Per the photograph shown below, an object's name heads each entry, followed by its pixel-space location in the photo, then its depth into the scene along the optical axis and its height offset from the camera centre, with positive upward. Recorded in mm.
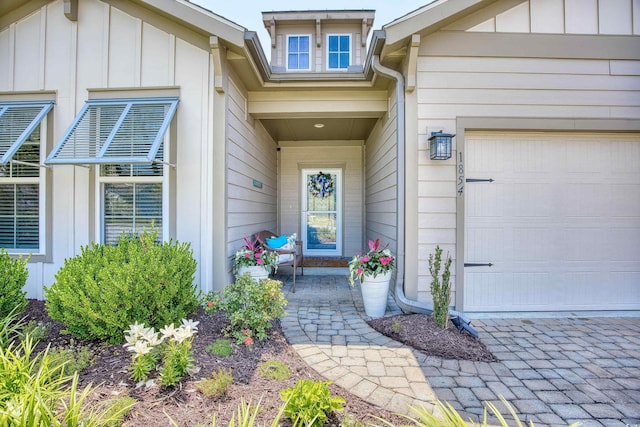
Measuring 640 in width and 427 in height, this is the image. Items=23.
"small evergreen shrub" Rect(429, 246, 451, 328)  3020 -785
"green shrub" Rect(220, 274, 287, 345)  2840 -852
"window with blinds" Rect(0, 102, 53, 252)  3906 +202
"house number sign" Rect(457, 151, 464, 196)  3674 +445
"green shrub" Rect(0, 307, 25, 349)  2394 -919
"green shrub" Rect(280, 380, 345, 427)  1684 -1029
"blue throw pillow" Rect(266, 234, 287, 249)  4930 -425
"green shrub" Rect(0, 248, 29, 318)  2807 -641
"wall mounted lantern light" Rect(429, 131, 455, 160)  3518 +784
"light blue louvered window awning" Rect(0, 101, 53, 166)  3580 +1117
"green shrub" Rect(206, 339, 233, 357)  2516 -1084
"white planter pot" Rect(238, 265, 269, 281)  4032 -714
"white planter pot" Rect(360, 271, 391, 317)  3543 -879
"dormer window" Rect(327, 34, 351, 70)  8180 +4300
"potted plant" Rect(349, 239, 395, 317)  3549 -701
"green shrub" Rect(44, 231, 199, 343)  2520 -644
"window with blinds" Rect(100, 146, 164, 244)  3787 +200
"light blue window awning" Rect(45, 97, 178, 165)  3273 +917
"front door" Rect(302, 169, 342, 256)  7379 +116
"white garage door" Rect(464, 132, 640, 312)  3803 -80
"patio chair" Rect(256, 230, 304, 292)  4797 -588
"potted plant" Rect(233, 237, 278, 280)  4008 -599
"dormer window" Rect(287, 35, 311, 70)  8195 +4251
